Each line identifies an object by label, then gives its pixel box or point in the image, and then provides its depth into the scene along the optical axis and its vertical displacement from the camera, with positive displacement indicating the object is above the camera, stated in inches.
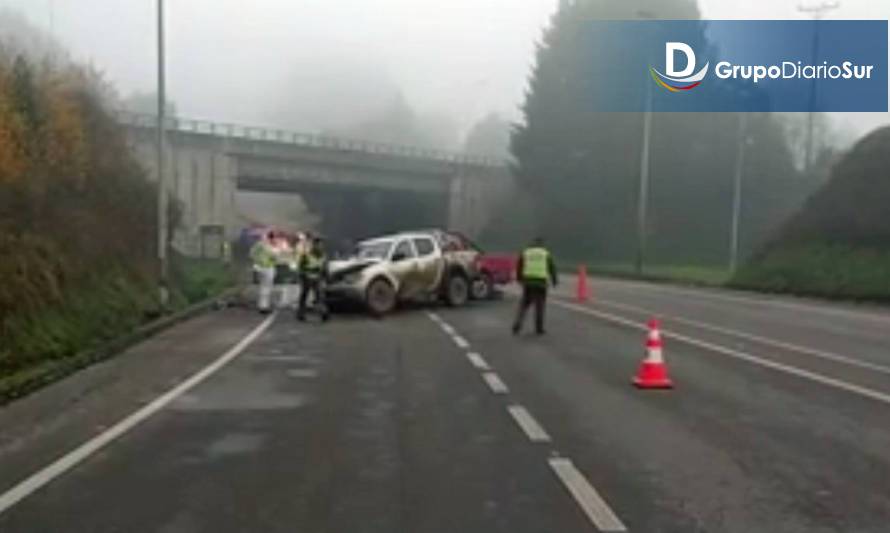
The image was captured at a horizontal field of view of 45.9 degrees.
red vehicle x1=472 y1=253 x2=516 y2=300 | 1089.4 -56.0
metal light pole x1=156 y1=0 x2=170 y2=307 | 841.5 +24.0
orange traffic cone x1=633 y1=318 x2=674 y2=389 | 464.8 -64.2
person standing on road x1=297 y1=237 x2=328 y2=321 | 861.8 -45.9
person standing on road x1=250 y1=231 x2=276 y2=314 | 937.5 -49.3
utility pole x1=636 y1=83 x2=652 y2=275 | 1950.1 +59.8
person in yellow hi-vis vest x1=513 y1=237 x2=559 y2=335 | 721.6 -37.5
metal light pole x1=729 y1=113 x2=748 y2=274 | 1983.3 +7.0
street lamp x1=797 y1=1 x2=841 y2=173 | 2163.5 +253.2
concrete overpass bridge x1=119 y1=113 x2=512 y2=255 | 2393.0 +102.1
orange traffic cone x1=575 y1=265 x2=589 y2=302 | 1164.5 -71.6
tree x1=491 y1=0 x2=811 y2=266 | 2886.3 +134.5
